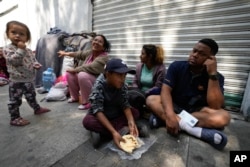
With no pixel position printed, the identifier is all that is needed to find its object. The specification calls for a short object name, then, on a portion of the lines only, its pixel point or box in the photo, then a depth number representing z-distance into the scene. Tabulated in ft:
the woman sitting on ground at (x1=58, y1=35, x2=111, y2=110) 9.74
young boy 5.88
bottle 13.64
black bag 7.93
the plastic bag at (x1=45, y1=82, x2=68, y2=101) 11.18
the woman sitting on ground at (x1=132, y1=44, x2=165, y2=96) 8.96
